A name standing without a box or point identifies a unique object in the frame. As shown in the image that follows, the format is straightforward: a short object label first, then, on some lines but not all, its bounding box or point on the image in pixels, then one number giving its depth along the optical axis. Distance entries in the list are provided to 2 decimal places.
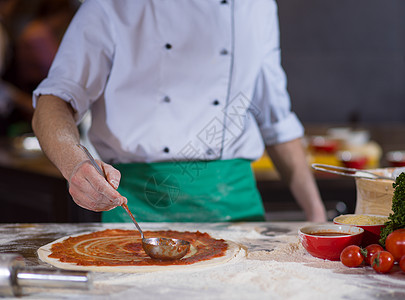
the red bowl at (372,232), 1.37
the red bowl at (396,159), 3.21
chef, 1.84
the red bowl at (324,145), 3.55
